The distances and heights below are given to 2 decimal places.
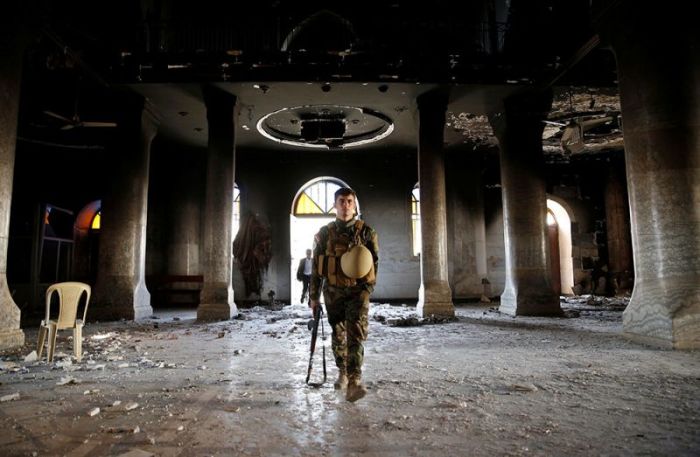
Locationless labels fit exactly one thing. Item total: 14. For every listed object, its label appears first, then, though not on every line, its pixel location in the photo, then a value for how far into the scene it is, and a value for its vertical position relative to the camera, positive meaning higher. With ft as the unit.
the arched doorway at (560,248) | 49.19 +2.30
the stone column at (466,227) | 46.01 +4.64
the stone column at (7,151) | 18.10 +5.45
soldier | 10.82 -0.39
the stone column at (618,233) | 47.93 +4.01
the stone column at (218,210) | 29.63 +4.42
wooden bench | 42.50 -2.28
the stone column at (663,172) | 16.69 +4.14
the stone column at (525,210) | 31.01 +4.49
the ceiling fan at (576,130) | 34.17 +11.76
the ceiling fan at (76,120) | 28.07 +10.55
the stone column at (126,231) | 29.96 +2.85
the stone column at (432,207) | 30.04 +4.59
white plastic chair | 14.58 -1.90
